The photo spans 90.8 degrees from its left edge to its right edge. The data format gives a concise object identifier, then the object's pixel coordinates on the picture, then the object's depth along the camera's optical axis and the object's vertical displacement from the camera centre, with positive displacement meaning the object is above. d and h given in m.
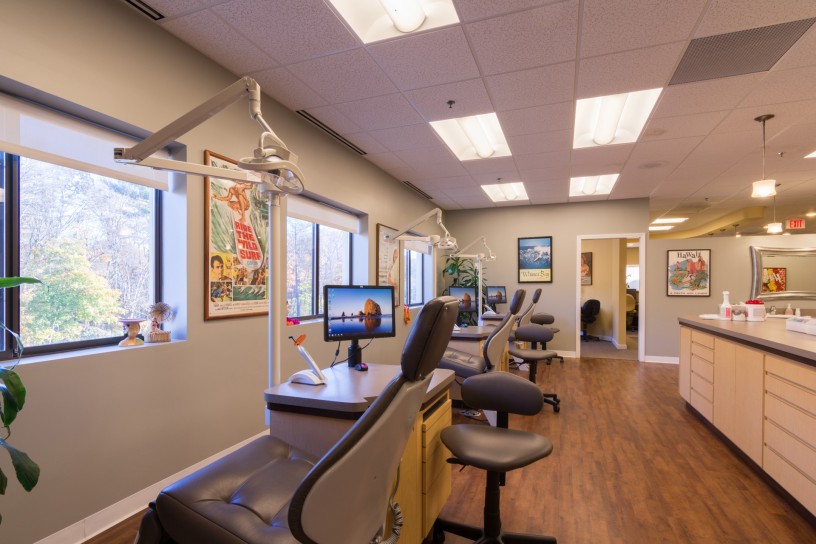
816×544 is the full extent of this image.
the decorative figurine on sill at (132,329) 2.20 -0.34
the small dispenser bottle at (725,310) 3.79 -0.39
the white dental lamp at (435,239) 3.40 +0.27
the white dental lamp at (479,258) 5.62 +0.14
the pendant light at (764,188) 3.64 +0.74
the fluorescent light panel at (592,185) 5.65 +1.24
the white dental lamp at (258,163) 1.39 +0.38
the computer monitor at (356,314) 2.12 -0.26
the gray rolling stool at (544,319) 6.42 -0.81
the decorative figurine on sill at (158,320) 2.31 -0.31
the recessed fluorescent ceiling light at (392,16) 2.22 +1.43
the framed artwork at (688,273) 6.39 -0.07
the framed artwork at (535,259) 7.16 +0.16
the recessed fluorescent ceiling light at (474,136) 3.88 +1.38
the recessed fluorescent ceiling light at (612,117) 3.39 +1.40
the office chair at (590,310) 8.52 -0.89
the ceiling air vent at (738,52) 2.30 +1.34
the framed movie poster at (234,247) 2.58 +0.14
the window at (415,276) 6.73 -0.15
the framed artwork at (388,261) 5.05 +0.08
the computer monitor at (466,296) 5.89 -0.43
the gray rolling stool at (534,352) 4.02 -0.87
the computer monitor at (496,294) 6.96 -0.46
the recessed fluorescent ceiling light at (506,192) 6.07 +1.22
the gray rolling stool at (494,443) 1.55 -0.72
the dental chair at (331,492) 0.89 -0.56
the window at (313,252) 3.74 +0.16
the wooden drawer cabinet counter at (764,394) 2.05 -0.80
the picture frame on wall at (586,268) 8.82 +0.01
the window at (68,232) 1.82 +0.18
